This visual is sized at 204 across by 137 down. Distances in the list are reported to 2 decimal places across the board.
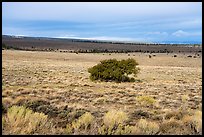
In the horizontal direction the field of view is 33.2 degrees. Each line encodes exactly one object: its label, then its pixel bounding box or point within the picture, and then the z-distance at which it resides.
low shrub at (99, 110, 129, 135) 8.88
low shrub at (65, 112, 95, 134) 8.83
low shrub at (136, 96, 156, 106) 13.66
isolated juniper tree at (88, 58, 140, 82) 25.20
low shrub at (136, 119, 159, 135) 9.02
